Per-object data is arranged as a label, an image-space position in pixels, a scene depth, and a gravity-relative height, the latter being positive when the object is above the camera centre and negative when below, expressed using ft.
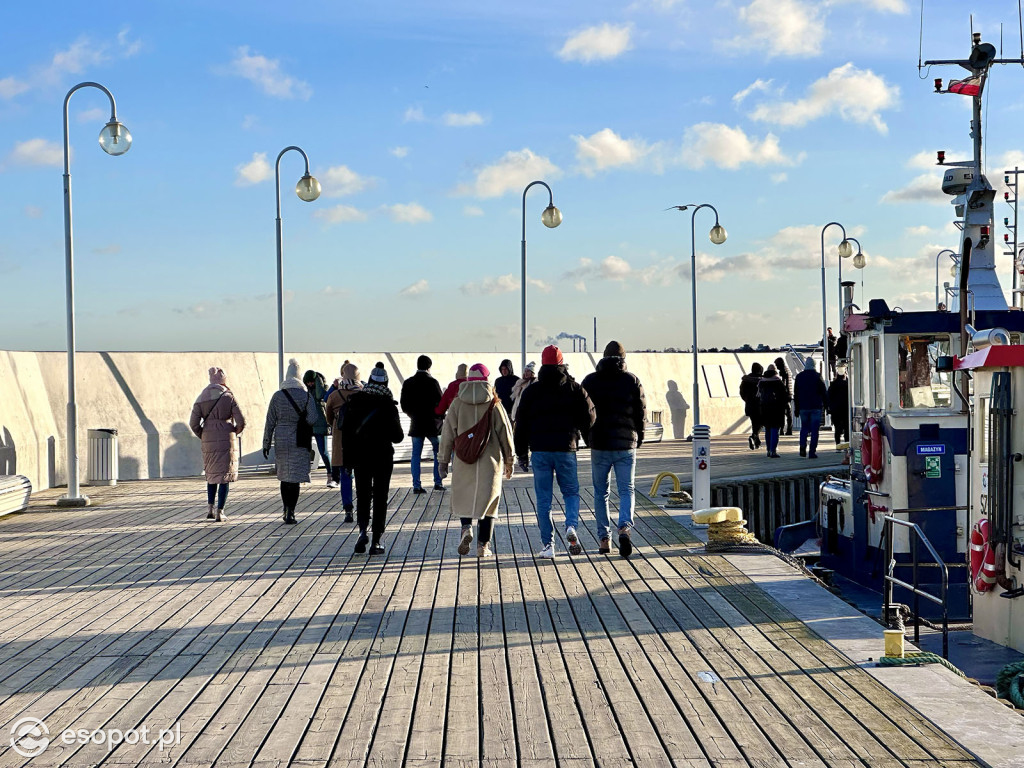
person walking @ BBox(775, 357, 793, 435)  91.04 +1.19
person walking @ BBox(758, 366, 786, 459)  83.46 -1.28
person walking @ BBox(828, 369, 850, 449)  92.60 -1.37
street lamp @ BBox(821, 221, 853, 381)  122.93 +13.97
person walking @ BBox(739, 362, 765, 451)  89.71 -0.65
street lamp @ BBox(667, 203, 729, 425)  109.81 +13.38
